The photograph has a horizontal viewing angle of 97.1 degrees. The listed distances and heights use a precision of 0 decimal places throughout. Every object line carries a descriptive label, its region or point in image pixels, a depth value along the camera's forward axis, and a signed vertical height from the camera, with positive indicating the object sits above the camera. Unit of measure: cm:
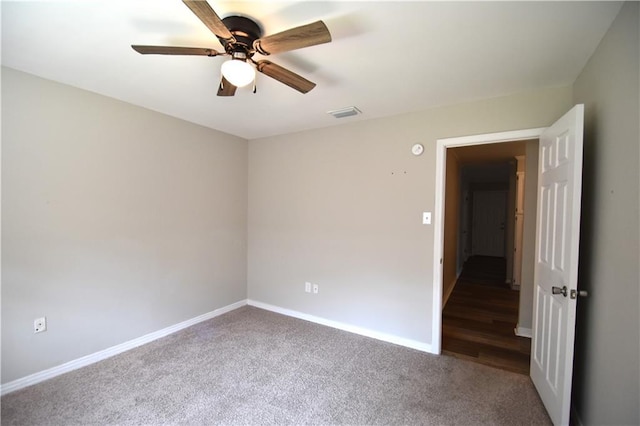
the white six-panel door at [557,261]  164 -34
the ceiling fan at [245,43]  132 +82
